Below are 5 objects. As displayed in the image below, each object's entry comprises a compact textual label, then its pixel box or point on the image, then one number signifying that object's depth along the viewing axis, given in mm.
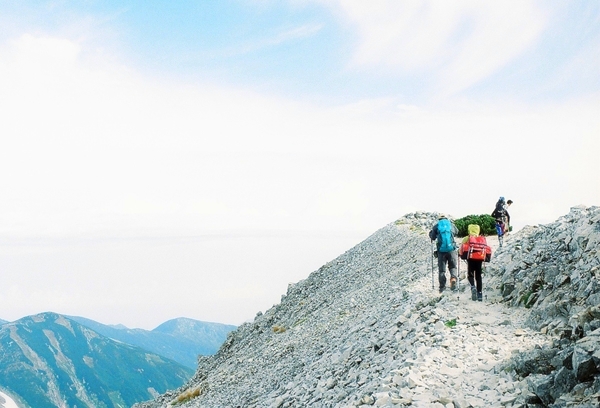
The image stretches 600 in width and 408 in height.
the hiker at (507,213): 29875
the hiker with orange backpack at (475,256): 18391
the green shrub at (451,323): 15742
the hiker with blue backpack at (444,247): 20406
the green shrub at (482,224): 37906
